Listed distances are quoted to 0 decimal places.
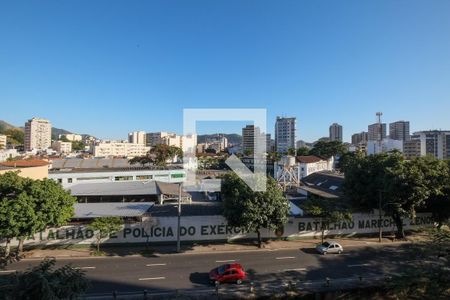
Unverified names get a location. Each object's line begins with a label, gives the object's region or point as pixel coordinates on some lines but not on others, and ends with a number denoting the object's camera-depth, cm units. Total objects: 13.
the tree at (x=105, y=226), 2383
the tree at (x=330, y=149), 11481
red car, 1853
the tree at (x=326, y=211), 2678
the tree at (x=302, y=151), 12932
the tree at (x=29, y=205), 2138
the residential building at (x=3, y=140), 15062
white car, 2466
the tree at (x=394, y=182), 2538
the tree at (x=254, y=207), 2359
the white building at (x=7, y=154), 10290
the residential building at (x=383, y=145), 11352
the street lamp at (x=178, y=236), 2509
